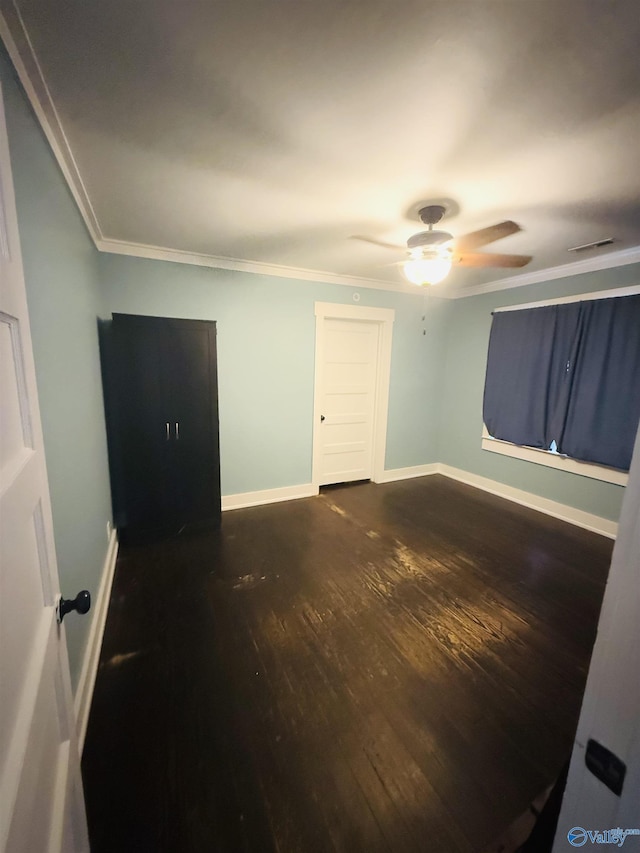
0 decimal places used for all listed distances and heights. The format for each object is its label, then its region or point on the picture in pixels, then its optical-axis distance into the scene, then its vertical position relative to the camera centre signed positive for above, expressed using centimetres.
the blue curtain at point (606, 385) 289 -10
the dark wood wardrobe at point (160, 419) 266 -49
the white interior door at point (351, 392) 393 -32
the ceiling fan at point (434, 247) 202 +74
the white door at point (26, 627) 53 -52
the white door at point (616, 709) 50 -52
